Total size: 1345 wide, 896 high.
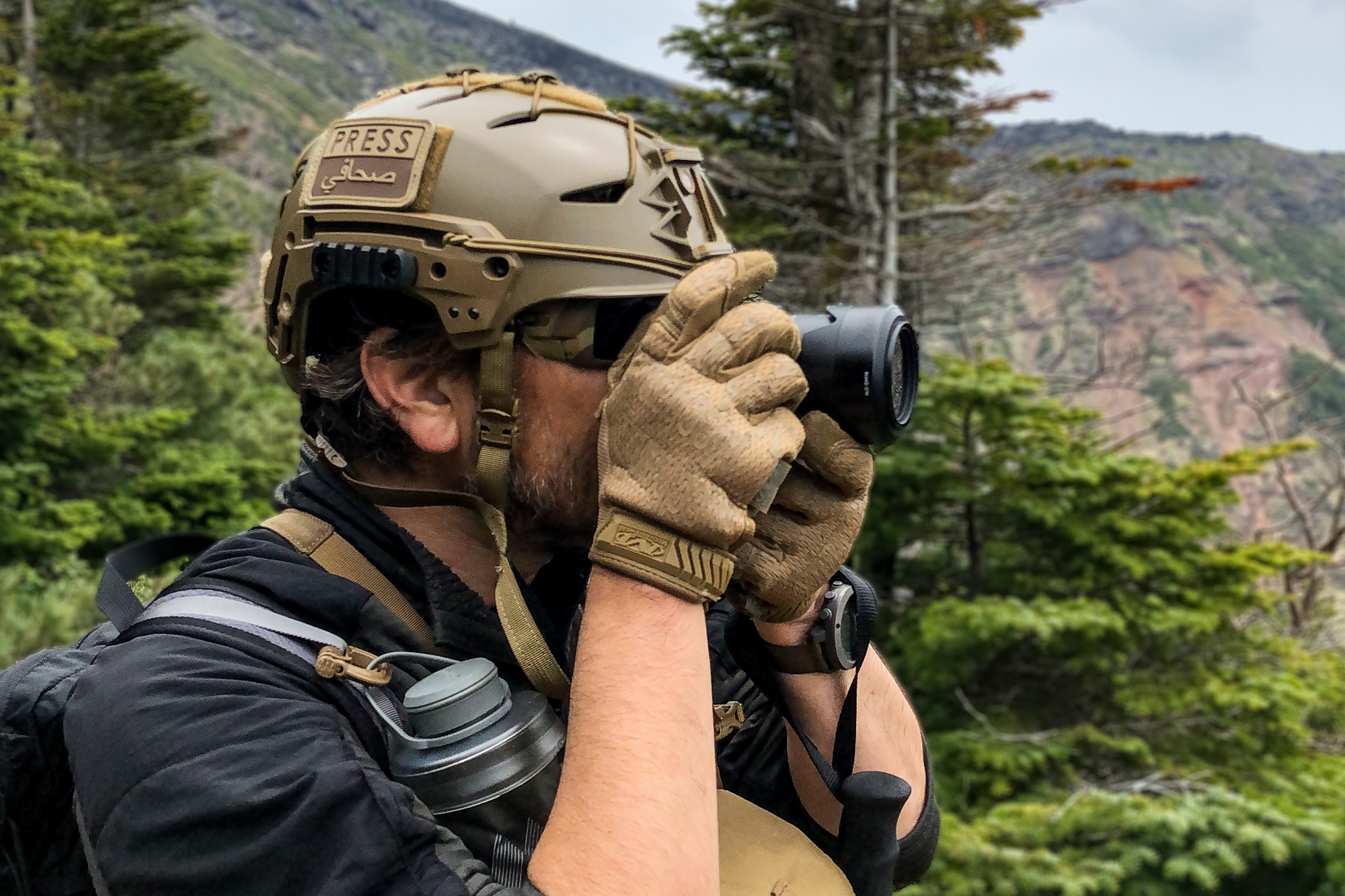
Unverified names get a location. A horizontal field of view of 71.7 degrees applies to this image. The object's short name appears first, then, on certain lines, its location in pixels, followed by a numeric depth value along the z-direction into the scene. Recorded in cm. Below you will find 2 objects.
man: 108
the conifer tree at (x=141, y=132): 1673
